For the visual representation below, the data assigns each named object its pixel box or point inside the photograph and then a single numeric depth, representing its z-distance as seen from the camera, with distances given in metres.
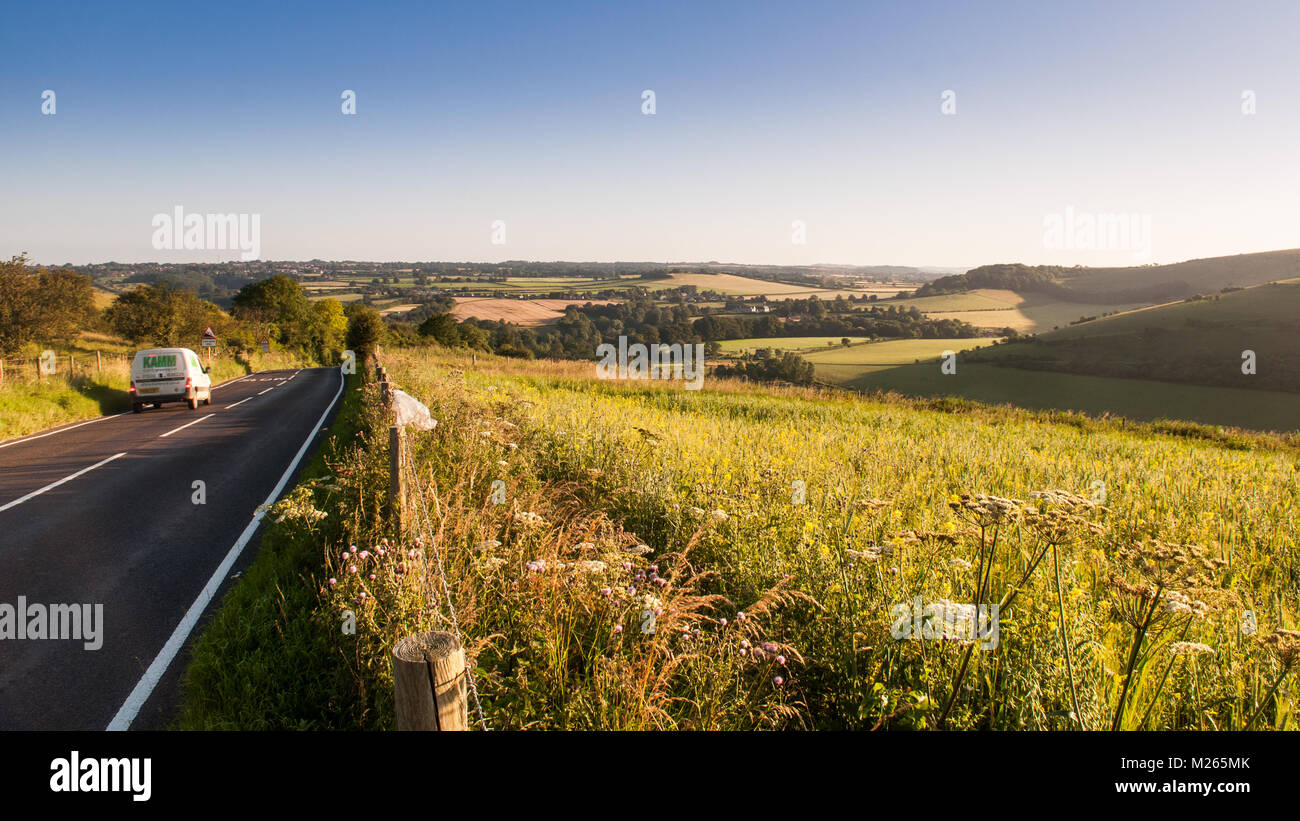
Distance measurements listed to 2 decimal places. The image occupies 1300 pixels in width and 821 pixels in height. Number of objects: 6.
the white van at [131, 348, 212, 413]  16.77
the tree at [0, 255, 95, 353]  27.61
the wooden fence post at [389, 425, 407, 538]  4.71
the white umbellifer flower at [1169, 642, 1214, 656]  2.38
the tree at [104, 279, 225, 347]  41.22
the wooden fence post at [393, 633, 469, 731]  2.06
